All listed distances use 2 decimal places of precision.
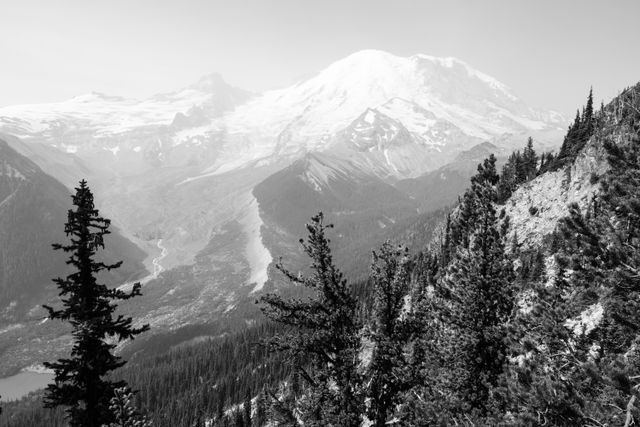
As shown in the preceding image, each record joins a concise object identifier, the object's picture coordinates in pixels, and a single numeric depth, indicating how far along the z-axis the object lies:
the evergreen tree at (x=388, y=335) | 17.70
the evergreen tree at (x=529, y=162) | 94.06
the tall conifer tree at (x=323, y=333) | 17.33
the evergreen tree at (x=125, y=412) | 14.48
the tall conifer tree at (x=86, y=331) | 17.44
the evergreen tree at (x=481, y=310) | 21.02
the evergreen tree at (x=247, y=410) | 106.99
